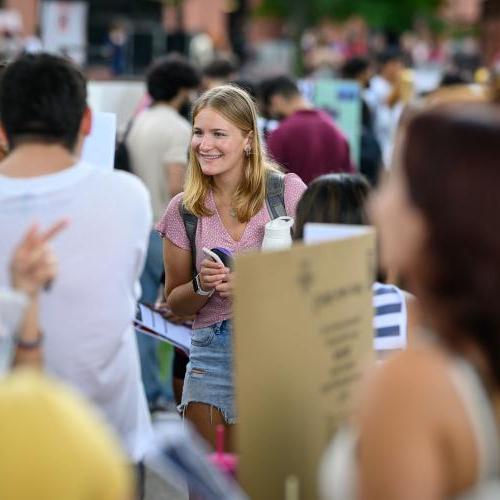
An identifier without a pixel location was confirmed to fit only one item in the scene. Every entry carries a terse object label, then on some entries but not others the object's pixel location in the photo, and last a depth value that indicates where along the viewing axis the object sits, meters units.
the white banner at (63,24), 32.87
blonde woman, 8.65
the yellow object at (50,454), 3.76
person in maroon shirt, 15.57
